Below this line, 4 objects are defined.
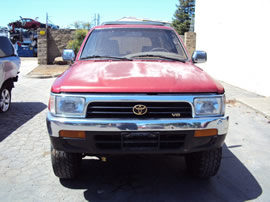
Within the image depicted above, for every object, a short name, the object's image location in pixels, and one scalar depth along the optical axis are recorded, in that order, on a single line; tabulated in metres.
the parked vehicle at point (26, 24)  27.98
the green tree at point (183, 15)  53.77
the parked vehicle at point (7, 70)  6.52
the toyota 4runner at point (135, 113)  2.76
